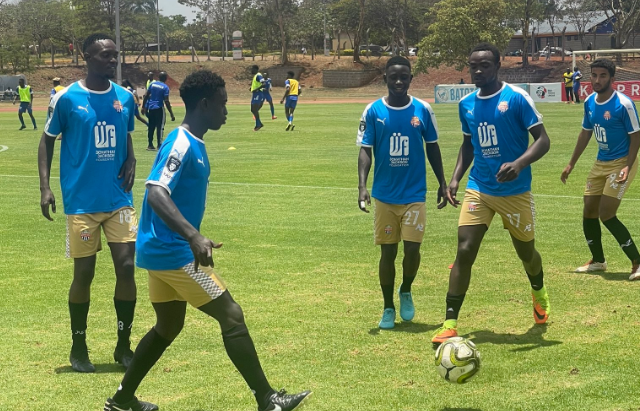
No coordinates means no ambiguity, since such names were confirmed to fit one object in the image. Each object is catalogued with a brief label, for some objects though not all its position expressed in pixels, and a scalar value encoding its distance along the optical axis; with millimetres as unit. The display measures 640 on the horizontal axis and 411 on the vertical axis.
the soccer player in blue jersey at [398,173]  7758
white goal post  43028
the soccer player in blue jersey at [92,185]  6680
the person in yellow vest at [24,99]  34875
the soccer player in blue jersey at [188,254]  5137
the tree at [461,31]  73875
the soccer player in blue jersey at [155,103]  25562
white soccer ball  5867
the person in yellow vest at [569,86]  47650
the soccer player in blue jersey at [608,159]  9641
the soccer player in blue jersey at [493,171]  7254
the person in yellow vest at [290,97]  31708
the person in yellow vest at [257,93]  32812
